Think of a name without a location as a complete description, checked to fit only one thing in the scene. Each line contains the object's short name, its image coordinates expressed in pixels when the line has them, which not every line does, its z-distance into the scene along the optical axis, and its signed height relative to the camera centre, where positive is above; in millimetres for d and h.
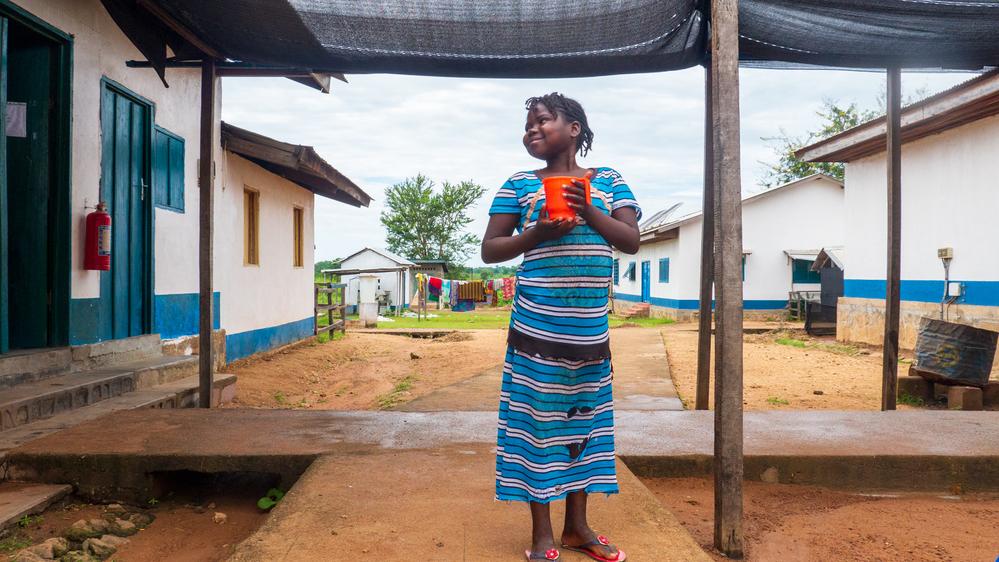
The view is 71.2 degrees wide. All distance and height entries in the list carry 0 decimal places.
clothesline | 33188 -528
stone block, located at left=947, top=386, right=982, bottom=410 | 6754 -1130
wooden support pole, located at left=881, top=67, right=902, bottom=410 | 5051 +244
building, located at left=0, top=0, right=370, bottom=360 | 4977 +791
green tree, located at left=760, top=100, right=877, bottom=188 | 29031 +5572
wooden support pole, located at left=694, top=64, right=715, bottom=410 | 4762 +67
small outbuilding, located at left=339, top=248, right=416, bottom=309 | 33469 +149
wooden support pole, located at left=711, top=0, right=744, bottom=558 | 2621 -56
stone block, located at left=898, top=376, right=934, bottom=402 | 7305 -1110
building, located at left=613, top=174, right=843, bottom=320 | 20938 +1384
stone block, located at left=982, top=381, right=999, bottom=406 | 7020 -1125
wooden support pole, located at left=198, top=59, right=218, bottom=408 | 4789 +458
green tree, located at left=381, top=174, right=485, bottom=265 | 51438 +4431
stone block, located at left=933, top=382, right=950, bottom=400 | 7241 -1137
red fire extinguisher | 5246 +280
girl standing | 2242 -200
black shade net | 4133 +1584
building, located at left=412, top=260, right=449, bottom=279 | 41625 +677
